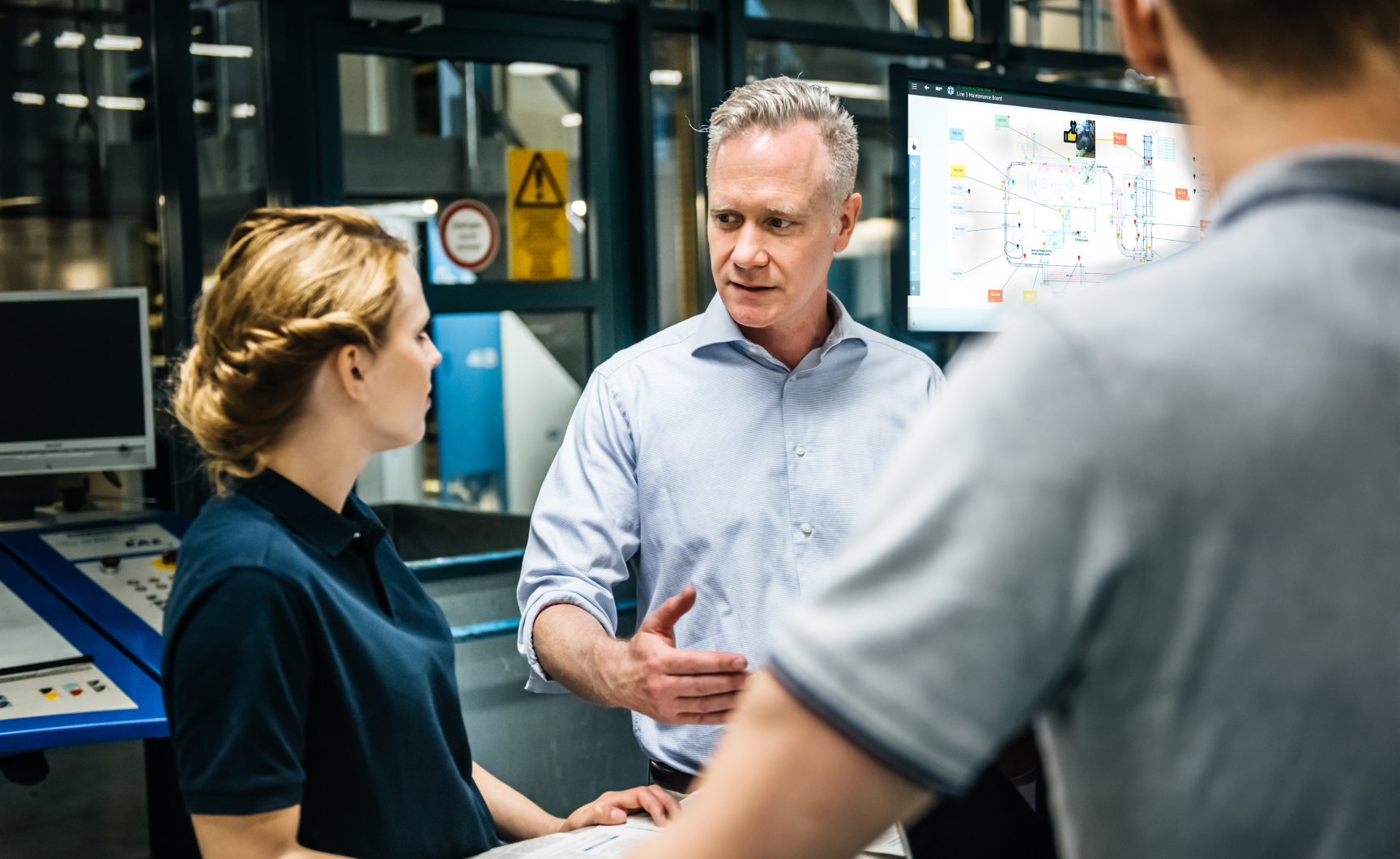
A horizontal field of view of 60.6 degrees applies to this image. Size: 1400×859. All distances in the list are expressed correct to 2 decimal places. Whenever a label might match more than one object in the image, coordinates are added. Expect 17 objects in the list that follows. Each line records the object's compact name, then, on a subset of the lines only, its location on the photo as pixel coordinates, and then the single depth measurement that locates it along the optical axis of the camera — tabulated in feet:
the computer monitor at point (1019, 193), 8.25
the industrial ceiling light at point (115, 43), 10.90
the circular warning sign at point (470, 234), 11.75
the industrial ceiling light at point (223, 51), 10.84
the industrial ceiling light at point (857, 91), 13.84
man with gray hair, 5.96
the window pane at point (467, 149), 11.33
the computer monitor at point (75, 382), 9.95
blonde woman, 3.88
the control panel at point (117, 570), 8.61
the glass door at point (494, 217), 11.42
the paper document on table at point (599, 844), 4.37
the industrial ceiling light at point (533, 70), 12.02
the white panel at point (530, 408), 12.26
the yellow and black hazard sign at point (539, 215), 12.12
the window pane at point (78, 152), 10.79
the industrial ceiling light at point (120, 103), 10.94
